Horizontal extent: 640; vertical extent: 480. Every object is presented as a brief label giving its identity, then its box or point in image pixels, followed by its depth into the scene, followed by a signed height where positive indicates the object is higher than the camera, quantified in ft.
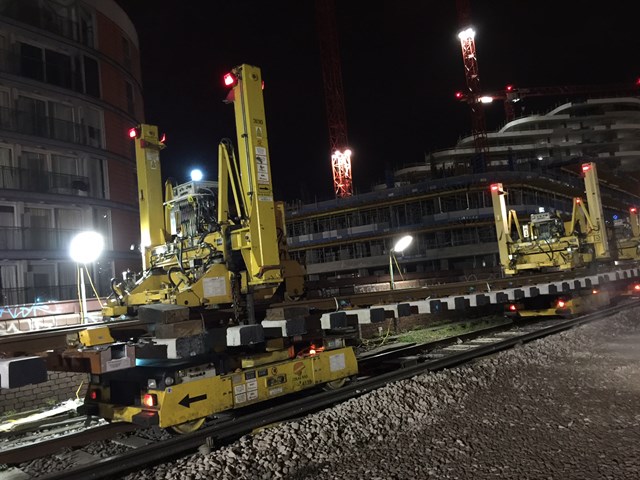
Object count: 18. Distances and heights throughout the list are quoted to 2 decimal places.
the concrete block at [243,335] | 21.01 -1.92
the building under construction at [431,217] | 148.87 +18.40
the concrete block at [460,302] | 34.84 -2.39
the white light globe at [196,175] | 30.19 +7.23
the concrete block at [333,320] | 25.17 -1.99
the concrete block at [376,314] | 28.19 -2.12
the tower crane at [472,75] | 208.93 +82.08
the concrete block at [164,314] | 19.54 -0.64
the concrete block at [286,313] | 23.62 -1.30
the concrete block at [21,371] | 15.62 -1.90
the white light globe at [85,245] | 36.86 +4.57
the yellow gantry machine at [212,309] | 19.70 -0.69
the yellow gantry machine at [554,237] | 61.77 +2.74
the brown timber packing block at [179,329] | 19.10 -1.27
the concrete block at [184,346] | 18.69 -1.90
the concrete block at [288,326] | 23.02 -1.85
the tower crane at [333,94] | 210.38 +78.34
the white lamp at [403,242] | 39.74 +2.49
